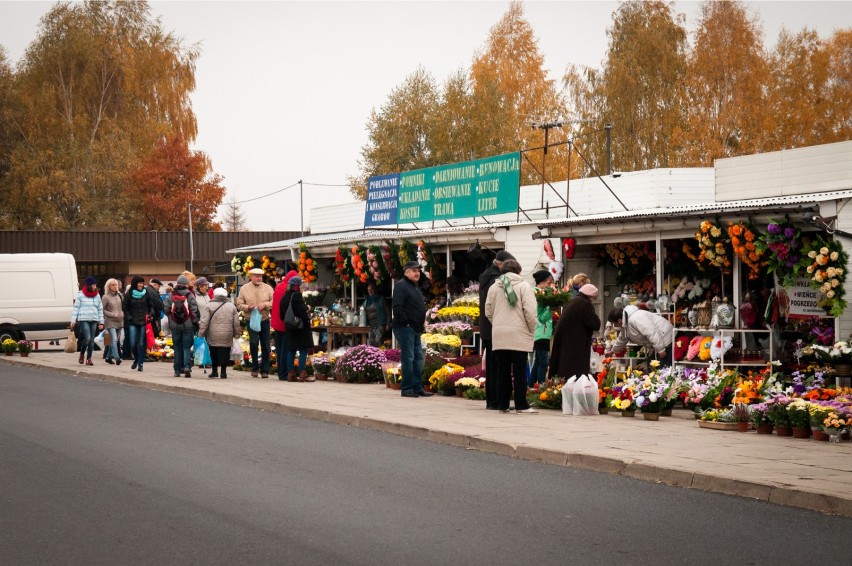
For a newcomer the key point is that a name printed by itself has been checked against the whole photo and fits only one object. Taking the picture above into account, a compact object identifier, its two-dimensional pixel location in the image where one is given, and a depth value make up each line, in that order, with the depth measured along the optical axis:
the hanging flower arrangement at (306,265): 28.97
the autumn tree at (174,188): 71.50
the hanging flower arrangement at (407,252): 24.59
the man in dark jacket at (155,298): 26.05
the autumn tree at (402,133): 64.06
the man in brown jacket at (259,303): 22.02
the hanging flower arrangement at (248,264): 31.52
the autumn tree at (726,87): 53.94
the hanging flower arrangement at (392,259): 24.95
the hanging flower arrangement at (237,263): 32.12
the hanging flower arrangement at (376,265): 25.41
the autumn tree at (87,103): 63.16
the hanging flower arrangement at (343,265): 26.80
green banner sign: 23.17
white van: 32.12
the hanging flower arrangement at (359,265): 25.89
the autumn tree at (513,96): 61.12
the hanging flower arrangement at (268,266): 31.16
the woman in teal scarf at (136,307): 25.00
